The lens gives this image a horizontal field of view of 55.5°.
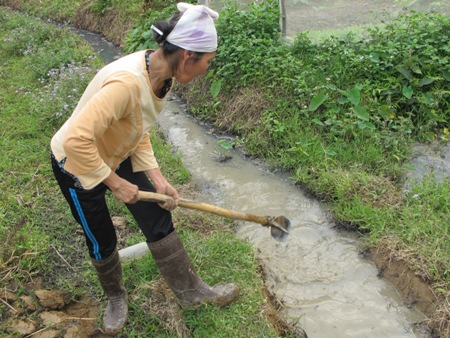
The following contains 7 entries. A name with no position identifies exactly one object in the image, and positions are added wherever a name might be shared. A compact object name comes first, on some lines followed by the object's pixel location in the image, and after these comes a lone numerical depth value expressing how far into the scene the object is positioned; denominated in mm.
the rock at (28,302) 2846
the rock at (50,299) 2854
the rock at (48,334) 2660
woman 1931
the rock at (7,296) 2910
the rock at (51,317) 2748
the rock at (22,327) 2658
